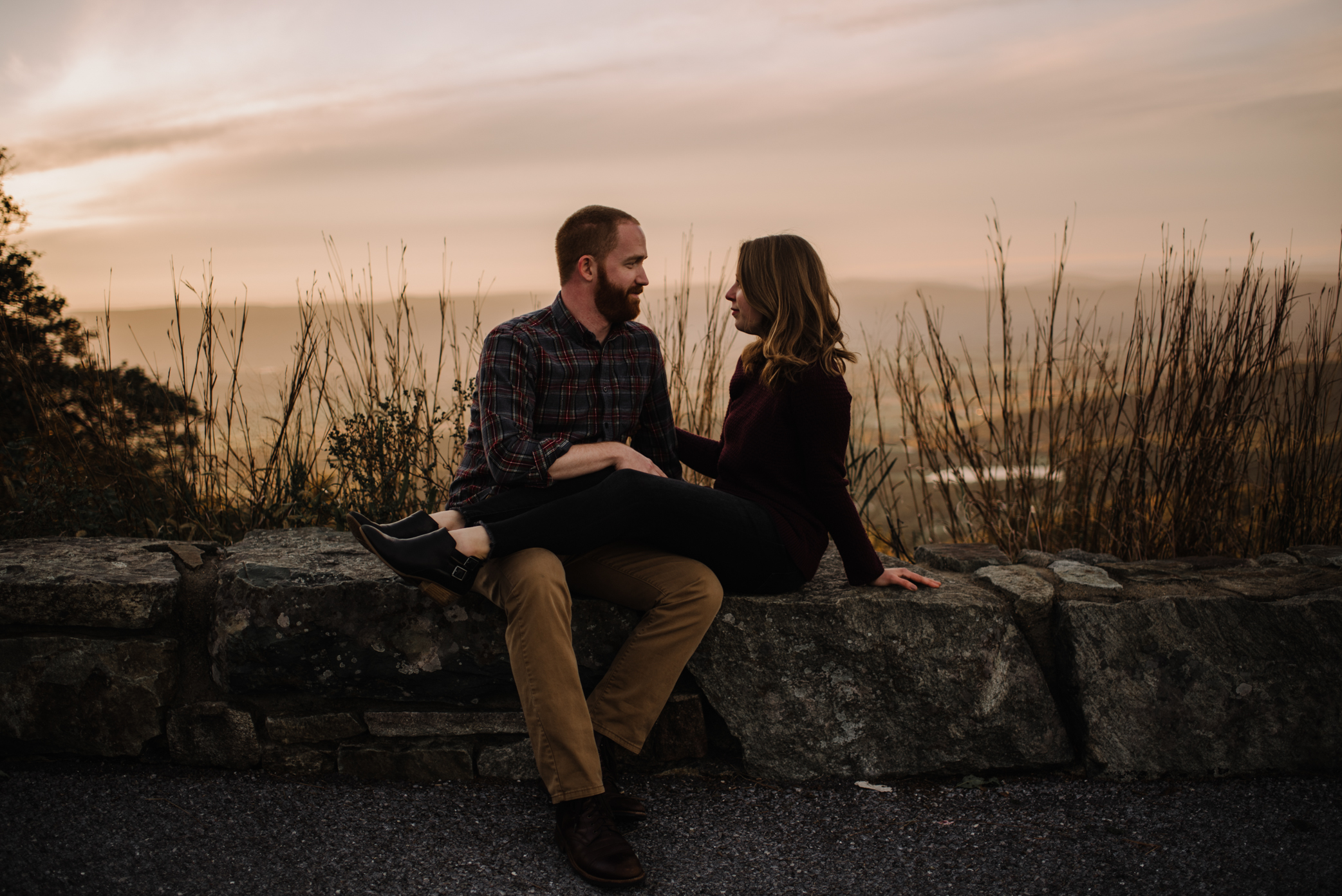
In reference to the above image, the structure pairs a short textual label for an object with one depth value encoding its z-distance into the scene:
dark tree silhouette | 2.62
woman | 1.71
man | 1.59
